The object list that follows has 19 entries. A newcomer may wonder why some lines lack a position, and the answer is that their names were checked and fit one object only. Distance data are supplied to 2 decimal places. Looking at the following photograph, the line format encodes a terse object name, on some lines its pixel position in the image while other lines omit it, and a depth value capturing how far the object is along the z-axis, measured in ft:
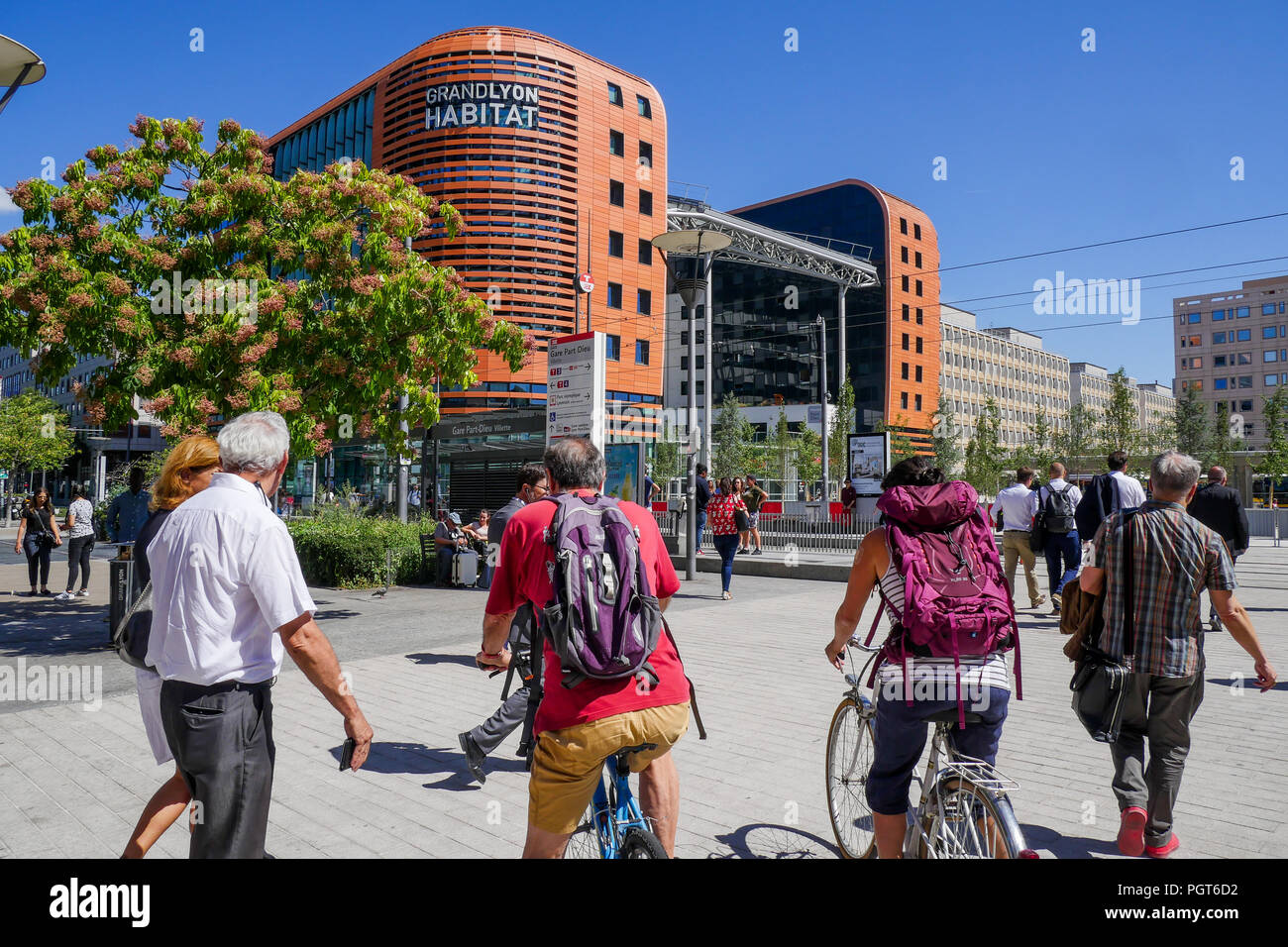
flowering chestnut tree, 30.07
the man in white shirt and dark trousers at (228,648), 8.52
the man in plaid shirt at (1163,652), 12.38
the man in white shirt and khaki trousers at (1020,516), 37.91
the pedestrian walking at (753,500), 69.10
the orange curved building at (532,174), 123.34
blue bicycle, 8.52
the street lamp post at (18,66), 24.68
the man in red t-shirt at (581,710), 8.54
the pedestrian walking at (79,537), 46.42
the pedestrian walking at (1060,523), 36.45
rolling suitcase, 48.19
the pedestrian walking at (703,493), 53.71
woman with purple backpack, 9.20
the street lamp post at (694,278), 49.65
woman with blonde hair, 10.96
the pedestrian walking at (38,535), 46.96
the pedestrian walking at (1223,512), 31.24
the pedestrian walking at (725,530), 42.88
